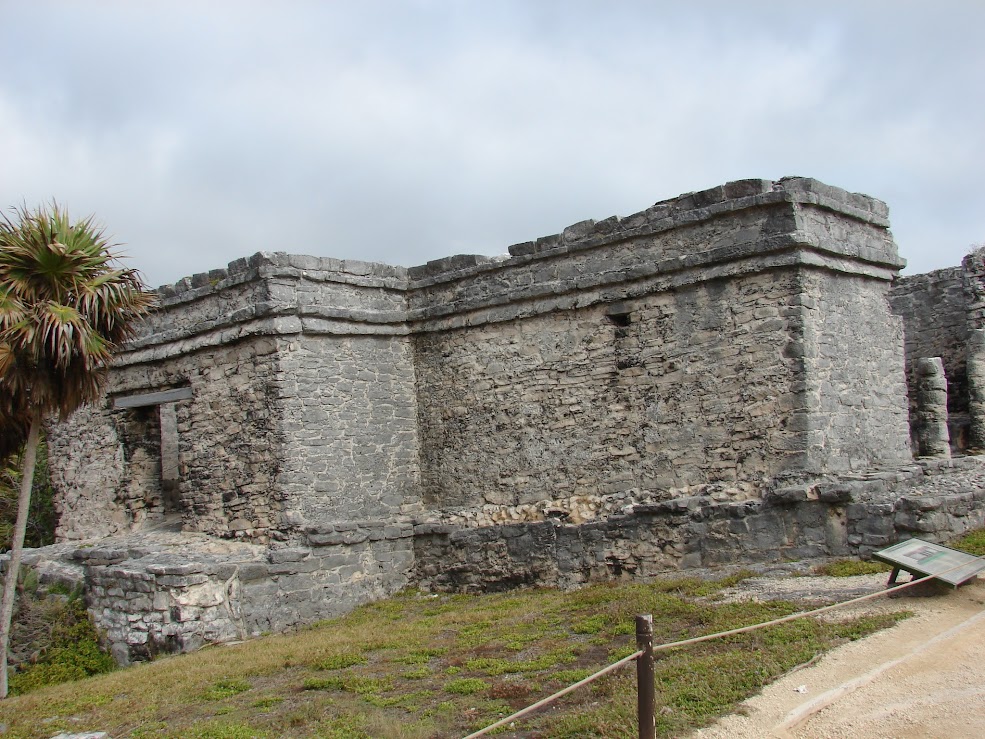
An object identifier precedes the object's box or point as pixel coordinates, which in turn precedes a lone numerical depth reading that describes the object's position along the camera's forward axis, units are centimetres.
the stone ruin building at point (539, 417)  972
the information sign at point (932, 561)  714
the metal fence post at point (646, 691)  498
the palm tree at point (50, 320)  956
